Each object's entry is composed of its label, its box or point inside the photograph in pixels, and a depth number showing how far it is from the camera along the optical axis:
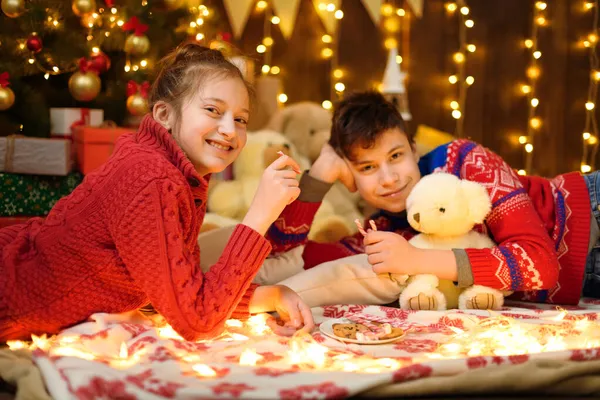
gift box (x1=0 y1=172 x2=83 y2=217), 2.08
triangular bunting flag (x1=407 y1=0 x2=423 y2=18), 3.06
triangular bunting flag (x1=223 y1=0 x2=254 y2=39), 2.97
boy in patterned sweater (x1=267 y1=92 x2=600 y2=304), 1.55
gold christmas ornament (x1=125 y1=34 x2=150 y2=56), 2.37
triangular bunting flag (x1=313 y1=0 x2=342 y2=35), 3.06
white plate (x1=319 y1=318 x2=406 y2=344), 1.26
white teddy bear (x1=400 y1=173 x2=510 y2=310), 1.57
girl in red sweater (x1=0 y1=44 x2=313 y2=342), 1.18
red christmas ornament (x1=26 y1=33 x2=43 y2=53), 2.20
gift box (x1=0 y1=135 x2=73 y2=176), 2.07
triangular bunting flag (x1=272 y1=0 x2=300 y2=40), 3.00
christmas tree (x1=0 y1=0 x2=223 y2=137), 2.23
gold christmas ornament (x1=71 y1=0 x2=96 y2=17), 2.24
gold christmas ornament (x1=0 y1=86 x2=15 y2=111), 2.12
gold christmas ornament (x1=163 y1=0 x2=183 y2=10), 2.55
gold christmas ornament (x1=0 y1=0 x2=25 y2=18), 2.12
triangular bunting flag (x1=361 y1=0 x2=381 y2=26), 3.03
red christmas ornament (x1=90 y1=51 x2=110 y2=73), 2.31
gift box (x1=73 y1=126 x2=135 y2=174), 2.18
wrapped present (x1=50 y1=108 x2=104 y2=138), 2.31
